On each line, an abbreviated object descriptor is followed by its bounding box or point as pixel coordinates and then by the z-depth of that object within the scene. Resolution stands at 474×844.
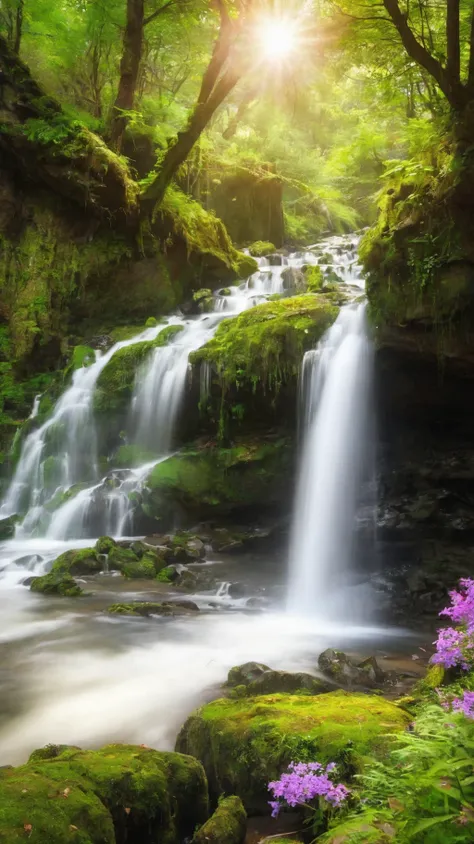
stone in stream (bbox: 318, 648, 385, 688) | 5.51
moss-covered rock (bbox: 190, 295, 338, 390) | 11.36
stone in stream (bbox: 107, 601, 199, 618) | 7.89
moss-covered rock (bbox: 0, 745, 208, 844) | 2.49
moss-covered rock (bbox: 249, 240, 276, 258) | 21.48
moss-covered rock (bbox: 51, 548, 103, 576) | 10.16
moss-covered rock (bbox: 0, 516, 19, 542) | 12.72
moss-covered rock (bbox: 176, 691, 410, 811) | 3.38
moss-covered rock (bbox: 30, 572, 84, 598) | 8.88
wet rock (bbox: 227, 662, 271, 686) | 5.36
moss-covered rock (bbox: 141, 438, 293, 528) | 11.84
